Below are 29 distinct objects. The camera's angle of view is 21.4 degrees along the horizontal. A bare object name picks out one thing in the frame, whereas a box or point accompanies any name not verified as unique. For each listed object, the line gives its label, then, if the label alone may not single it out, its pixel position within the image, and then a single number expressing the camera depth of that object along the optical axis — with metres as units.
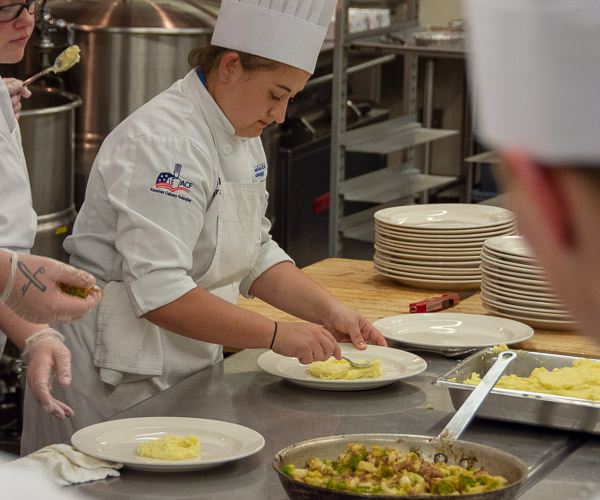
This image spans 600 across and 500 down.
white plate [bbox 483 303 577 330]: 3.87
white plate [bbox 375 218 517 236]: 4.60
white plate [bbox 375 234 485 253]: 4.57
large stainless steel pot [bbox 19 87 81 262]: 6.11
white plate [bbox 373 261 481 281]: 4.52
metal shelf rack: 7.56
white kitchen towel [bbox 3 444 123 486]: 2.34
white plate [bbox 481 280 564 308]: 3.90
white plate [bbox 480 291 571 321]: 3.86
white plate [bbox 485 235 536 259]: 4.07
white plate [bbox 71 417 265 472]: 2.40
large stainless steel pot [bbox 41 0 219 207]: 7.39
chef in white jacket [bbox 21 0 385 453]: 3.26
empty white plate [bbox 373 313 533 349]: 3.61
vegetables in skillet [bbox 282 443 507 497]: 2.12
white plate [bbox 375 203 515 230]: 4.91
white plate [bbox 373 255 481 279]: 4.54
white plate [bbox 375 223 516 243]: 4.59
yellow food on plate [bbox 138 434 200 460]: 2.43
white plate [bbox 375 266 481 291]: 4.52
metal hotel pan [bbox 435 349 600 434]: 2.65
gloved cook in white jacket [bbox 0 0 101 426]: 2.76
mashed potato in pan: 2.82
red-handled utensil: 4.09
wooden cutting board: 3.69
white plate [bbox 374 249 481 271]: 4.55
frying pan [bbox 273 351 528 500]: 2.05
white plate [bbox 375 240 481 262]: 4.55
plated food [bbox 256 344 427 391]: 3.11
